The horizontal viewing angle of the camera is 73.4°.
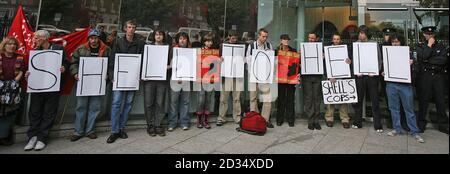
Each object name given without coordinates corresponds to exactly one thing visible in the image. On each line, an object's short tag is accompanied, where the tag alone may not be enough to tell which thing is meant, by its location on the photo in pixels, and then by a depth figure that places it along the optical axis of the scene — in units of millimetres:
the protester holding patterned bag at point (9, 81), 4734
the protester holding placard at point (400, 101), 5641
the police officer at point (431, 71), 5742
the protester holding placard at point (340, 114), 6465
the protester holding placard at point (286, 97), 6391
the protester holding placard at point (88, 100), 5297
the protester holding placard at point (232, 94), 6406
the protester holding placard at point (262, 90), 6336
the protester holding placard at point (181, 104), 5977
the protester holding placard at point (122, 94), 5422
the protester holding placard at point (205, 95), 6184
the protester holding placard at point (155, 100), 5684
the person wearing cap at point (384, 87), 6250
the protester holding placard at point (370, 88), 6152
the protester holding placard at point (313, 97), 6387
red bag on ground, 5792
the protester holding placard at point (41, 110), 5008
